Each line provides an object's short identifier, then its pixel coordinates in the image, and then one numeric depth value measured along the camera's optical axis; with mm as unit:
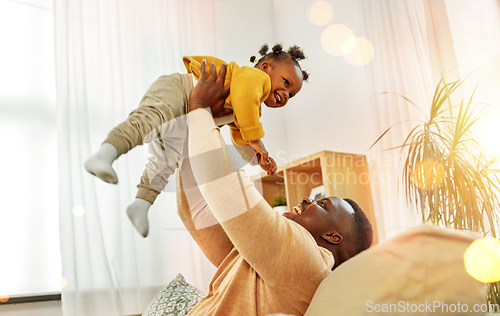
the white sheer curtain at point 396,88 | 1951
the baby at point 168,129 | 675
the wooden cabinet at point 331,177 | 2010
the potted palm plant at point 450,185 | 1242
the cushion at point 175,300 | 1349
